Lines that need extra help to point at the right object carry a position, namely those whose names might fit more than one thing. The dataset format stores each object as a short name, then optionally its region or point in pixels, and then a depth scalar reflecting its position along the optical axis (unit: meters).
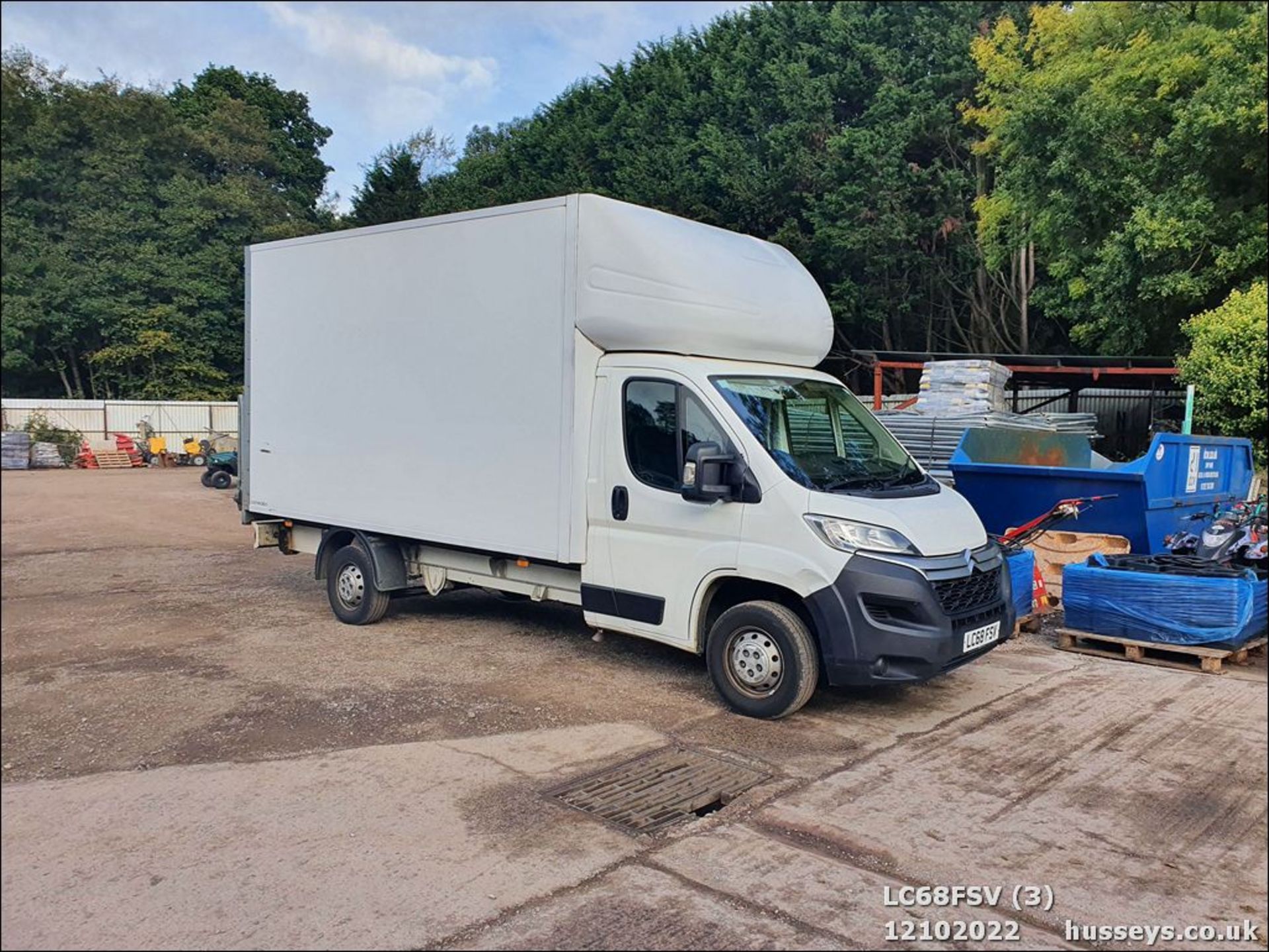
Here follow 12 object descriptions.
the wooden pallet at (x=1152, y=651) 6.95
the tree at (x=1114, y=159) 10.77
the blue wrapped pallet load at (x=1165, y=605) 6.90
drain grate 4.54
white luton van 5.66
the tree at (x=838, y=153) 29.23
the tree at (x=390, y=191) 37.19
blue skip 8.87
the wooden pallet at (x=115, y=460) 28.78
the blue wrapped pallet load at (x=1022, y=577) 8.28
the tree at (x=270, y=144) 20.48
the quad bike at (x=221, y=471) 23.94
